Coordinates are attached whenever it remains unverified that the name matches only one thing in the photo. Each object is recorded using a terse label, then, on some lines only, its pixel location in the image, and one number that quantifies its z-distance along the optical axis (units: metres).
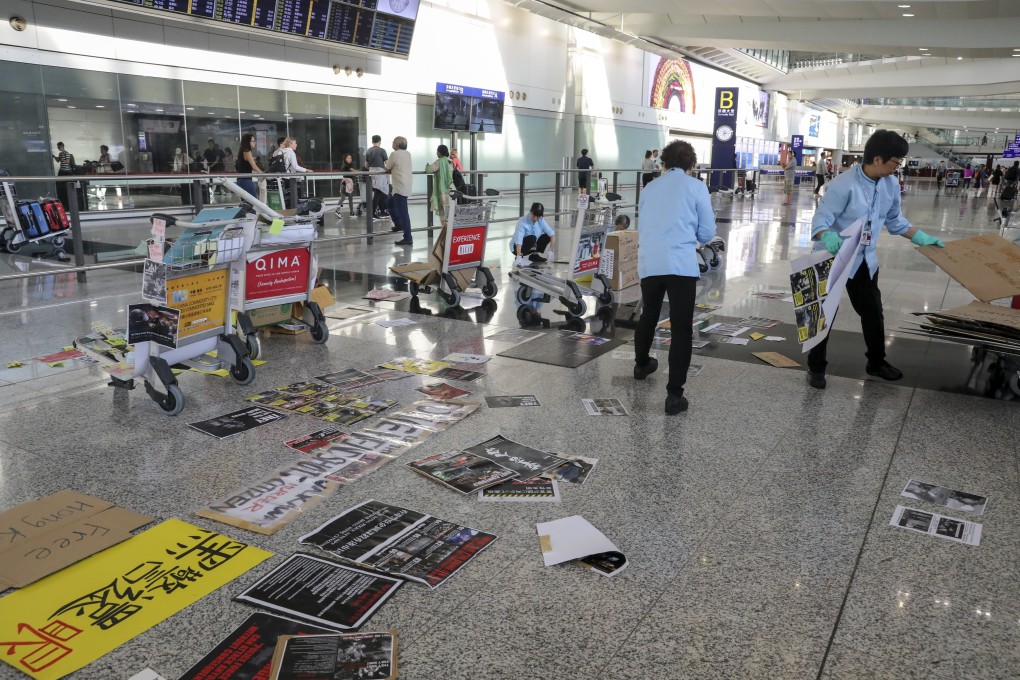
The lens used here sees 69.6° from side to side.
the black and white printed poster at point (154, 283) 4.01
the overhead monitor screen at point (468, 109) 19.23
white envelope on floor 2.67
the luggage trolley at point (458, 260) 7.00
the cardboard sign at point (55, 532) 2.54
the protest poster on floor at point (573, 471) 3.31
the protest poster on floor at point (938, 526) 2.84
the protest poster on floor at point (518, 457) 3.39
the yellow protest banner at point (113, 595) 2.14
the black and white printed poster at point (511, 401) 4.27
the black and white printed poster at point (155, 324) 3.97
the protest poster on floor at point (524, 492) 3.11
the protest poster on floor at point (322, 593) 2.30
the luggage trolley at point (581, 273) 6.65
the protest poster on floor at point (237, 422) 3.84
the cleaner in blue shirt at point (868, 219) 4.46
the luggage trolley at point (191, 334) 4.06
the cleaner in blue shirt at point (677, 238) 4.16
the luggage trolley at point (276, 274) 4.85
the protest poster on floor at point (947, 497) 3.09
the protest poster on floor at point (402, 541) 2.58
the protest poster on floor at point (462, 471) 3.22
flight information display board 12.95
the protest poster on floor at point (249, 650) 2.05
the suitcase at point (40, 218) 9.51
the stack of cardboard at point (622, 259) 7.30
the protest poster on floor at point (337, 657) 2.04
